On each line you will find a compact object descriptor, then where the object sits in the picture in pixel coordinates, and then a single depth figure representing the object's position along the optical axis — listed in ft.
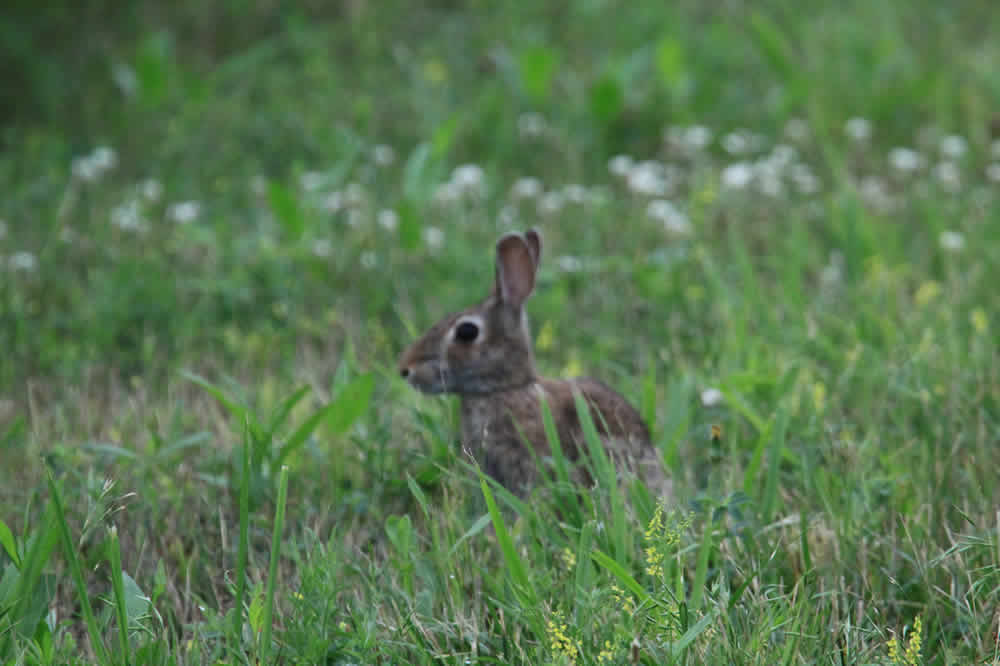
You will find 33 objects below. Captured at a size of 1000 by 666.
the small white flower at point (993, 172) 43.83
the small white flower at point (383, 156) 48.78
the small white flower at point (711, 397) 27.30
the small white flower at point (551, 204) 43.47
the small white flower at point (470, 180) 44.09
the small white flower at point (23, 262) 38.09
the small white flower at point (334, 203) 43.24
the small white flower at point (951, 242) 37.27
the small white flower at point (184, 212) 42.47
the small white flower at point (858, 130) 48.49
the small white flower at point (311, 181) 42.67
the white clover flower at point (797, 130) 50.03
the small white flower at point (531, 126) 50.62
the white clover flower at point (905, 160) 45.27
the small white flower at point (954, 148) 46.37
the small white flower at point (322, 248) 39.09
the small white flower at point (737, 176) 43.11
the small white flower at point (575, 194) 43.93
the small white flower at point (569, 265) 38.40
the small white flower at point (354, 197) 43.91
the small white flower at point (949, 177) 43.99
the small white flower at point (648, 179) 43.09
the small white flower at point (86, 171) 46.80
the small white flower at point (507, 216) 42.42
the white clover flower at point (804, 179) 44.78
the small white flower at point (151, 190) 45.26
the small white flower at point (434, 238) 40.40
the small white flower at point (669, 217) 40.50
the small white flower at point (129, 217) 41.63
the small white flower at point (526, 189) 44.88
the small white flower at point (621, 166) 45.98
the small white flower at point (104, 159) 47.98
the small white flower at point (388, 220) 41.11
